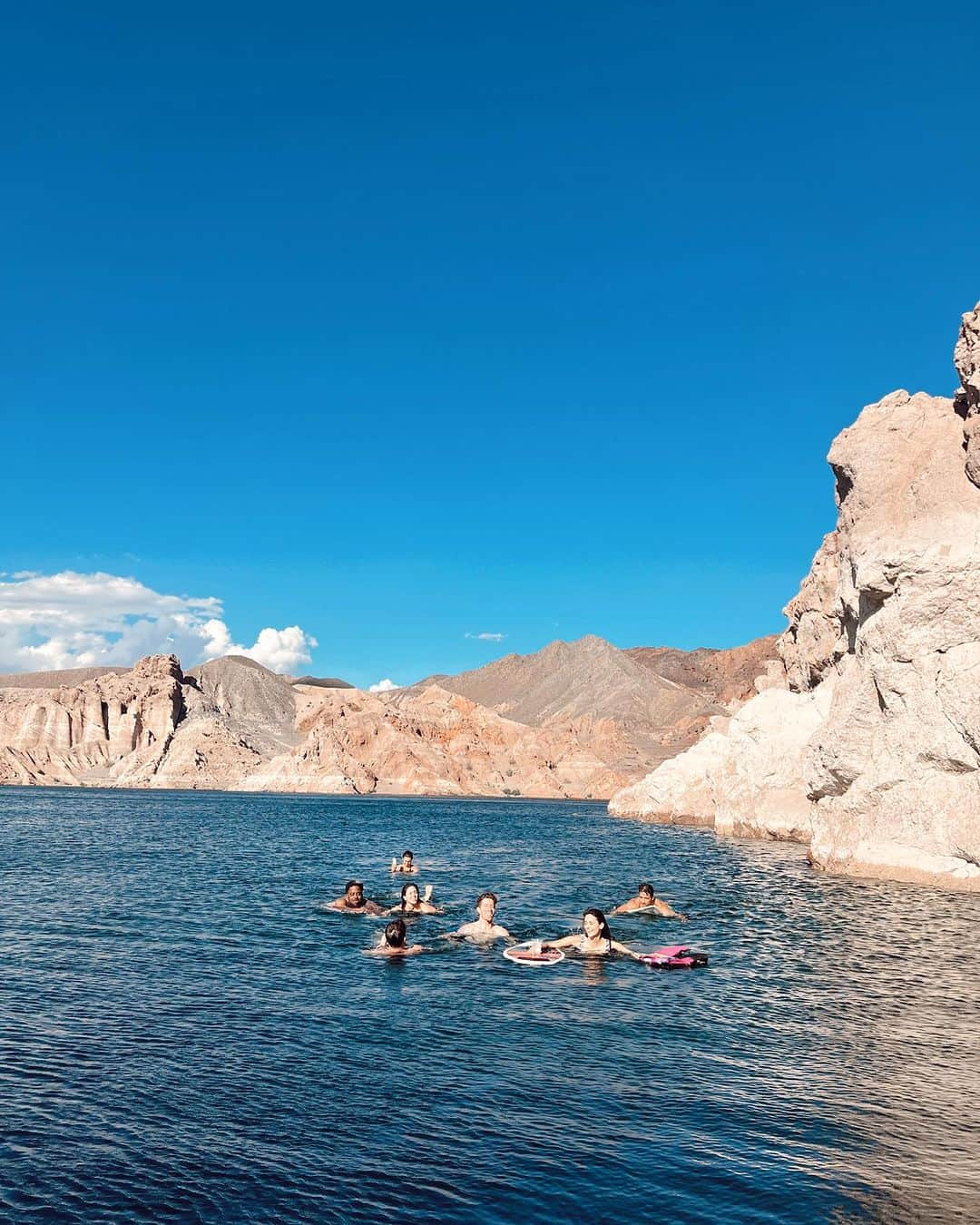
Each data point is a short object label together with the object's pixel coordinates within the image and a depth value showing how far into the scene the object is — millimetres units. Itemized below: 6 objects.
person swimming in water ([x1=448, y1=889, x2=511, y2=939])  27531
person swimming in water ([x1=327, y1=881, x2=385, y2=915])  32562
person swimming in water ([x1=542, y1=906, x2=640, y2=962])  25406
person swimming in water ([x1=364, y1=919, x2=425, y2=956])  24828
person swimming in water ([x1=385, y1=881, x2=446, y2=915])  31391
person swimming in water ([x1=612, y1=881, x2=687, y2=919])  32781
